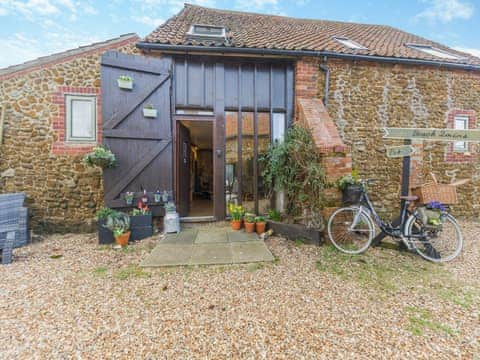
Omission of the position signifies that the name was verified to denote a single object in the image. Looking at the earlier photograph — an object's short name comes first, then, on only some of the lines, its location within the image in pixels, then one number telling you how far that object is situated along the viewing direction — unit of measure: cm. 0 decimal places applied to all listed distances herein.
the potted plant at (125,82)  382
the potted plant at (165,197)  400
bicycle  291
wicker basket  295
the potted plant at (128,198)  381
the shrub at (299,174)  342
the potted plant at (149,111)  395
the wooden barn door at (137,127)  380
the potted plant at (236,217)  403
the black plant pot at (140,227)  364
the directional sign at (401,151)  305
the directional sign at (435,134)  276
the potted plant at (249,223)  385
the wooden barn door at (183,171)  449
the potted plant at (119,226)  336
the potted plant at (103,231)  347
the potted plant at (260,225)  381
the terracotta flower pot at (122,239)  335
